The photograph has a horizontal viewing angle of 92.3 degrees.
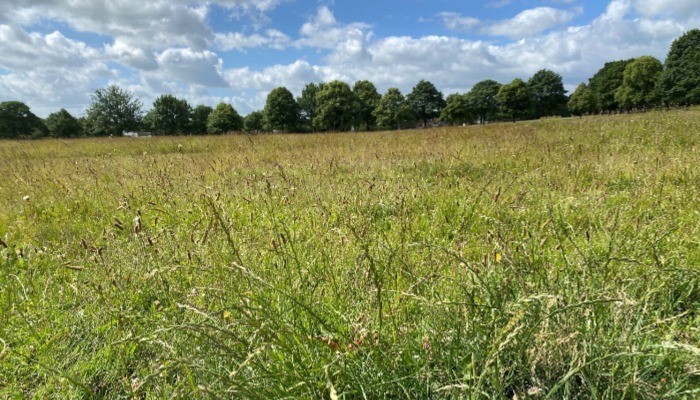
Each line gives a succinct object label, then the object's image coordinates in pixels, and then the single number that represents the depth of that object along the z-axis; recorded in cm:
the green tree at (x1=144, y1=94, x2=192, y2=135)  6228
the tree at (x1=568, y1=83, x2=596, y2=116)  6328
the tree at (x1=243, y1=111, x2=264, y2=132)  7575
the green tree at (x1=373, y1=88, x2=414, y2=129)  6506
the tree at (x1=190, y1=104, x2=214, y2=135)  6929
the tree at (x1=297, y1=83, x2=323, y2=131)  7231
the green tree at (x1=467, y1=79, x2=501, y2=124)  7325
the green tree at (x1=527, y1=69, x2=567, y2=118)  7038
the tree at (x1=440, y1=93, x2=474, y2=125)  7038
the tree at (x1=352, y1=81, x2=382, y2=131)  6531
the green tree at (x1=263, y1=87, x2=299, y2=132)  6078
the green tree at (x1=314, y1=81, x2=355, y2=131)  5944
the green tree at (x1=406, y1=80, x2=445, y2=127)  7150
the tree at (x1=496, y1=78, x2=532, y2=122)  6506
